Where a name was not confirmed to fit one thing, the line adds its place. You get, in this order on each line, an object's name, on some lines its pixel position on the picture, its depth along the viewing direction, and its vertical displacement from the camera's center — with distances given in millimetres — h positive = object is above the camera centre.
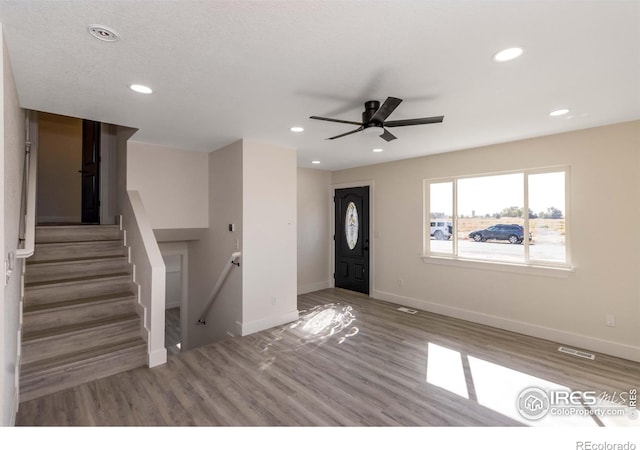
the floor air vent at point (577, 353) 3363 -1404
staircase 2816 -940
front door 6008 -213
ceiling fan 2384 +909
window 3850 +172
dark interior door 4812 +917
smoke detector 1671 +1103
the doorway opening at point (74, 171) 4898 +1019
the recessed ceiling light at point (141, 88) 2402 +1128
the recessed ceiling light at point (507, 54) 1892 +1124
